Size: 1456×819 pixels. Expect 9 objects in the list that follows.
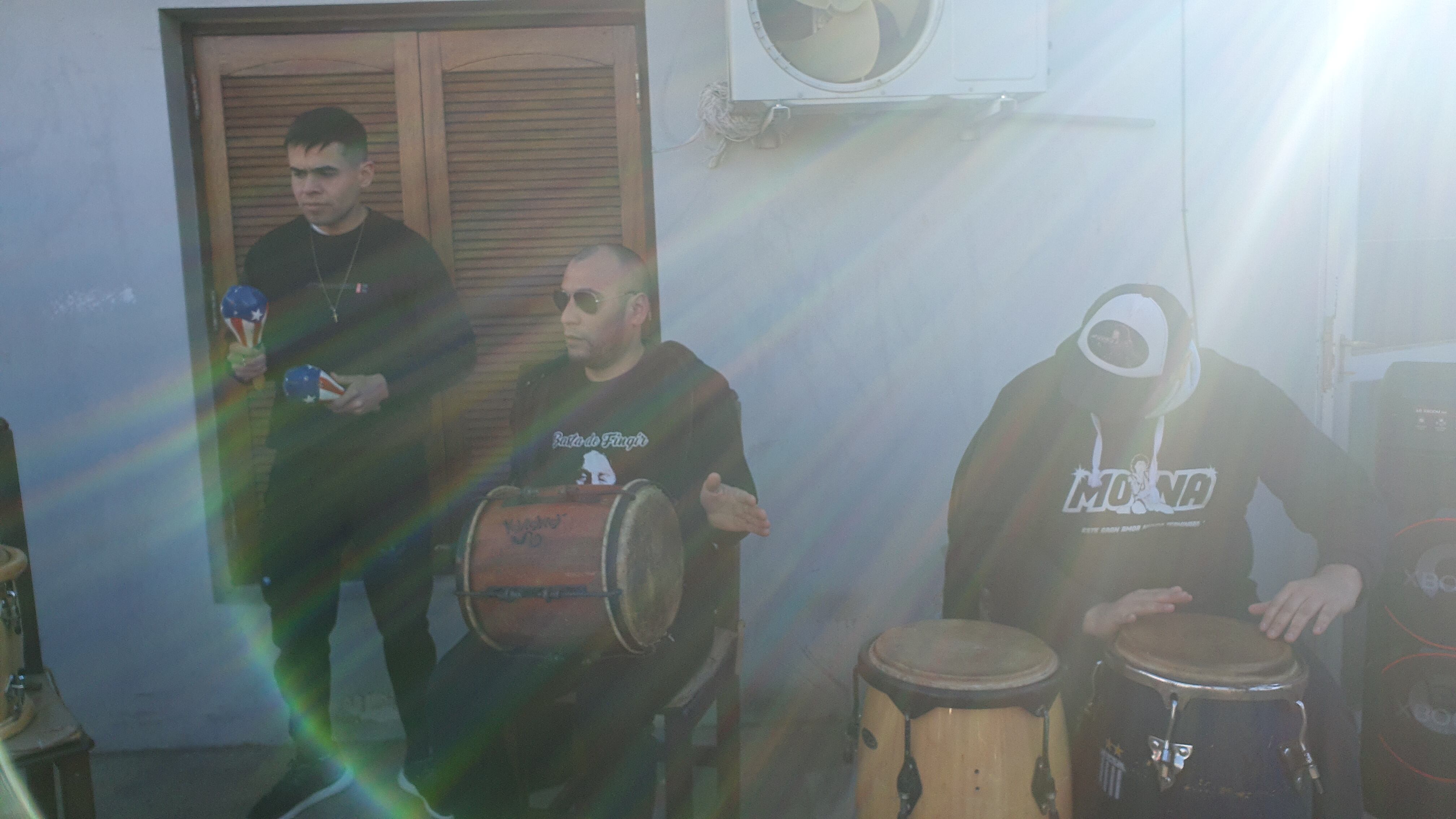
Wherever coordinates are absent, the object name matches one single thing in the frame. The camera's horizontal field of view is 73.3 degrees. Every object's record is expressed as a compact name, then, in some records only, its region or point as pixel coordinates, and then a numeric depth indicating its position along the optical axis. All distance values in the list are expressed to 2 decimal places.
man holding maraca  3.12
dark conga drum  2.05
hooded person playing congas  2.59
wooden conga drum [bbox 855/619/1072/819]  2.10
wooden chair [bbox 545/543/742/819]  2.45
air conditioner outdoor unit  3.11
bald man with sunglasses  2.58
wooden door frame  3.48
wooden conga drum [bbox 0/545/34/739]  2.15
